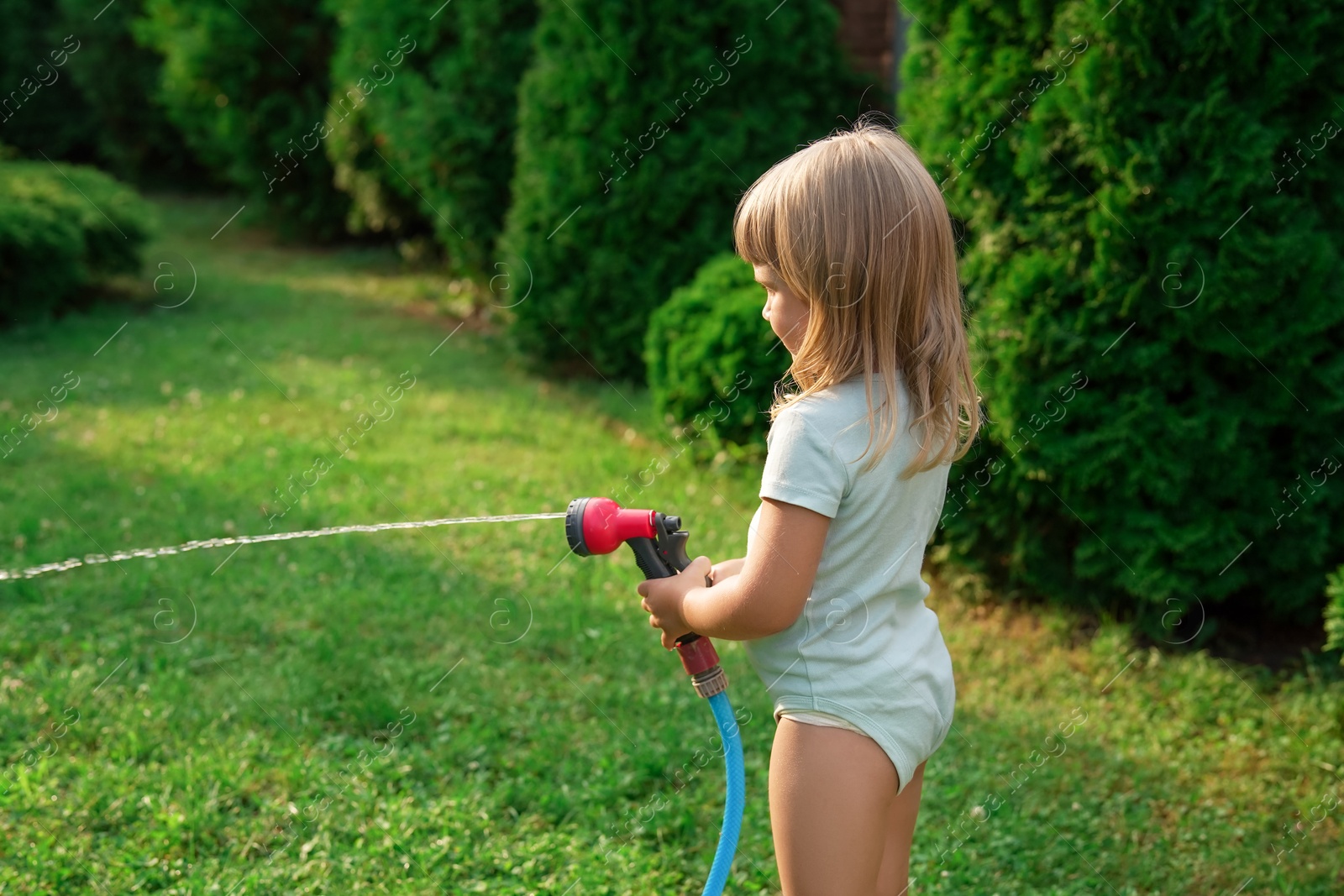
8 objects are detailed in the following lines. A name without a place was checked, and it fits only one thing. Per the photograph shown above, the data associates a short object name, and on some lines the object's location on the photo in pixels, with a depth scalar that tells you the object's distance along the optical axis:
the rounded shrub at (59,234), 7.44
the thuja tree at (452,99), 7.61
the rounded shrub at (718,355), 4.84
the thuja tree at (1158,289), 3.42
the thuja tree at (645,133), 5.96
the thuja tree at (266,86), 10.42
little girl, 1.71
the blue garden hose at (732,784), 1.96
